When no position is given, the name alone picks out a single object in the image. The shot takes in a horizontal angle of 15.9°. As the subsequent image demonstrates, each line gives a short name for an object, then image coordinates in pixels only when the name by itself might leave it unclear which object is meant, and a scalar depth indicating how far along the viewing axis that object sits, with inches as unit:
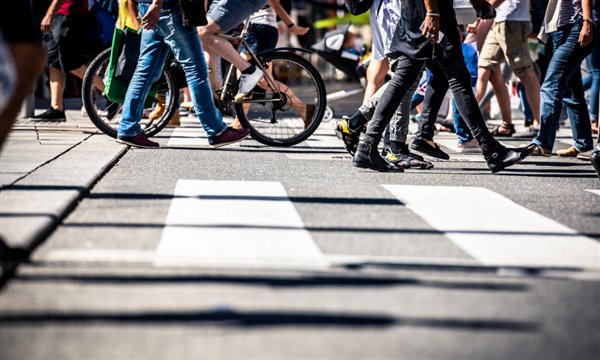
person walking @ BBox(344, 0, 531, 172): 567.0
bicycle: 695.5
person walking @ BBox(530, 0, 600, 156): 672.7
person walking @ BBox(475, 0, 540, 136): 811.4
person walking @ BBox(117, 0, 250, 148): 626.1
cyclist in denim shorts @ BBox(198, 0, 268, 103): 687.5
